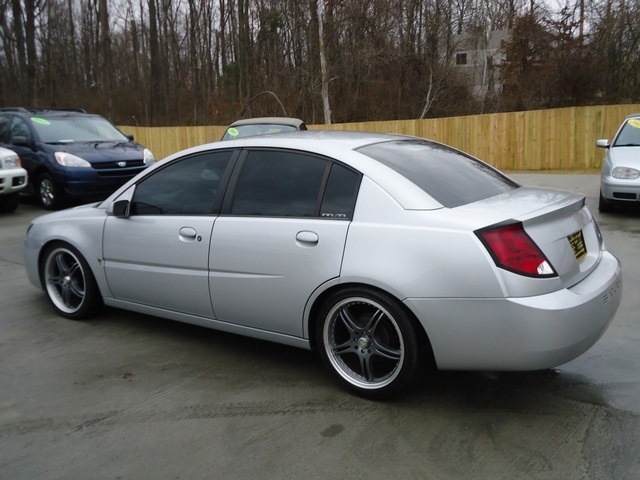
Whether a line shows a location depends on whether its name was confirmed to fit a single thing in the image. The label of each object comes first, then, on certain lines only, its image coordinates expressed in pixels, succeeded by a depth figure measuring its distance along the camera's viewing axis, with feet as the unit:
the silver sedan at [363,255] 10.43
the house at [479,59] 110.63
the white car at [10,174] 33.94
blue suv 35.42
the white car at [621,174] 29.40
